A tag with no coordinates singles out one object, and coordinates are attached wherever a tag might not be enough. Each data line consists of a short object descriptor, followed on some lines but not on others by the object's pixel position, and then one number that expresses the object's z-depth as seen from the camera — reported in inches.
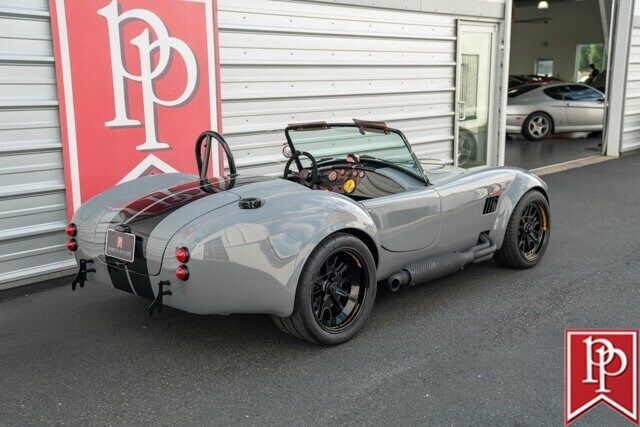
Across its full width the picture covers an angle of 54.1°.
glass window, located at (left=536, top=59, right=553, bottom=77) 1091.1
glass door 353.4
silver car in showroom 582.9
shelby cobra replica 128.2
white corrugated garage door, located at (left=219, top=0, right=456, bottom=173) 245.1
